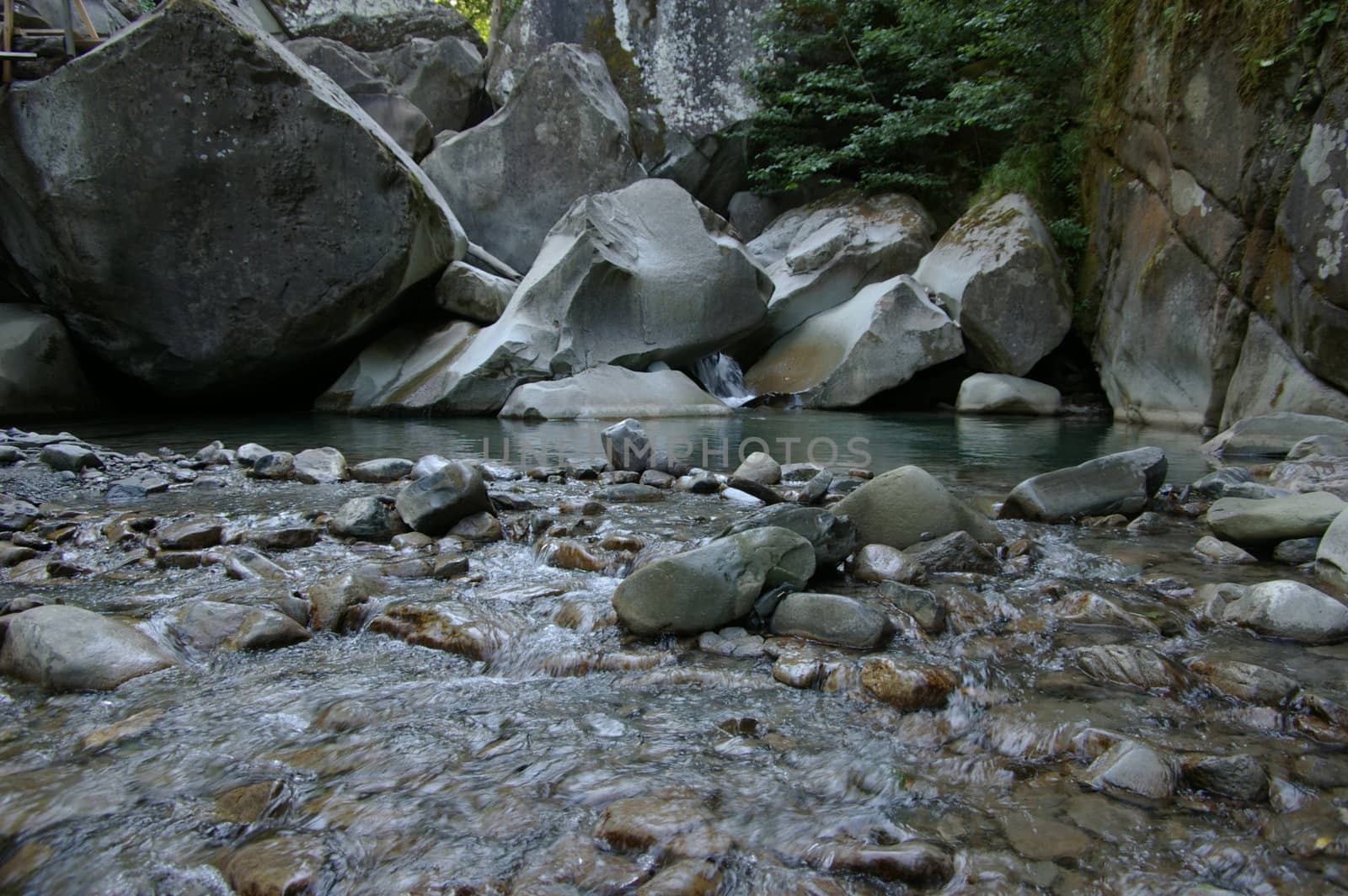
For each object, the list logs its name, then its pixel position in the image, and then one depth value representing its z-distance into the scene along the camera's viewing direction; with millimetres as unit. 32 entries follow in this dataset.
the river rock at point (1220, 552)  3711
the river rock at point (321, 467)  6000
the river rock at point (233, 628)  2830
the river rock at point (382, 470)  6062
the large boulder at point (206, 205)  9570
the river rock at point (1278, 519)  3717
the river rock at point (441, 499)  4320
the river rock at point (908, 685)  2391
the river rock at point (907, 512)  3867
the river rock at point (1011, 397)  11734
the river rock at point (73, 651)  2486
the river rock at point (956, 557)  3598
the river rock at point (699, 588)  2912
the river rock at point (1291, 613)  2748
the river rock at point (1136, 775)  1911
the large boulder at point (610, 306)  11359
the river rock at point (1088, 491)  4562
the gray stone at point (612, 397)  11023
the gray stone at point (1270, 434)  6758
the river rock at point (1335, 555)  3258
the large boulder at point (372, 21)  19891
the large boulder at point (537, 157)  16594
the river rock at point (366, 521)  4277
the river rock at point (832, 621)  2777
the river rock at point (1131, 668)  2459
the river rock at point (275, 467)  6113
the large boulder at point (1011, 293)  11773
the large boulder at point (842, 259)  14016
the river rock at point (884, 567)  3428
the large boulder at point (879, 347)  12125
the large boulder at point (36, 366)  10016
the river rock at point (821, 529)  3451
